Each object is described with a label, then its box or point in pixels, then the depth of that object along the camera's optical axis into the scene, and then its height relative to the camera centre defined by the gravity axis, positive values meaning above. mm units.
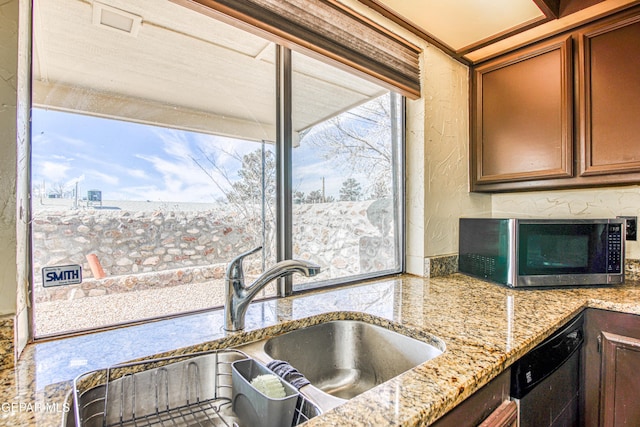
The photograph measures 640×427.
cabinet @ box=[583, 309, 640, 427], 1090 -552
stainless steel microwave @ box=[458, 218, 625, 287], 1402 -175
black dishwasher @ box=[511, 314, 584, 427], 859 -501
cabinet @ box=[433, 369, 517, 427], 664 -442
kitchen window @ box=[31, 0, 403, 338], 909 +180
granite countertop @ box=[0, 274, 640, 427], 579 -339
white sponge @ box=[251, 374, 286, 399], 699 -382
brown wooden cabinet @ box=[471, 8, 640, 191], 1387 +486
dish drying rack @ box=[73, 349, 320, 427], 671 -415
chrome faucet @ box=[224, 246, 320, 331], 929 -207
